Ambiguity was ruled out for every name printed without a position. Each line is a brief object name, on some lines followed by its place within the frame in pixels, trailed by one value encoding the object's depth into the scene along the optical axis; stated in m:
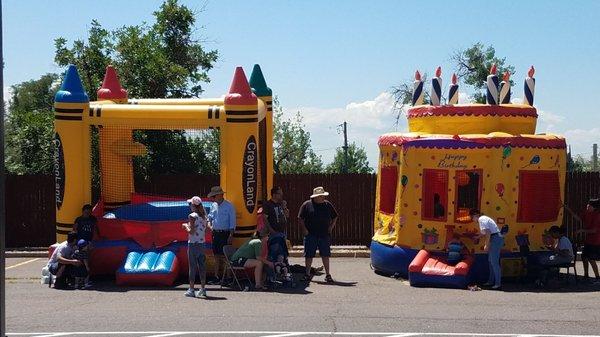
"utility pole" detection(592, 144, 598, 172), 65.47
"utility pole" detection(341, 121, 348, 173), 49.22
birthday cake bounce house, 14.19
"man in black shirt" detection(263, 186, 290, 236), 14.11
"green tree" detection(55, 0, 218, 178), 21.47
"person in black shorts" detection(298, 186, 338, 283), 14.33
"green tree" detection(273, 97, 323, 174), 45.16
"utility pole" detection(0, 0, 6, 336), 4.53
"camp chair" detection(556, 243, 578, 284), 13.95
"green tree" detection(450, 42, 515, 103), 30.95
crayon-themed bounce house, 13.98
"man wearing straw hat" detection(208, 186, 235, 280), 13.48
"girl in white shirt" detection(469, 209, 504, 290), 13.60
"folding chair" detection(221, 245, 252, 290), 13.48
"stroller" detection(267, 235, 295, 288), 13.66
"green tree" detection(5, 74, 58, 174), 21.50
